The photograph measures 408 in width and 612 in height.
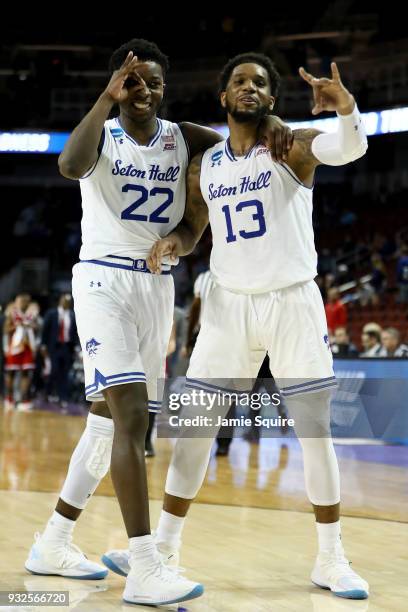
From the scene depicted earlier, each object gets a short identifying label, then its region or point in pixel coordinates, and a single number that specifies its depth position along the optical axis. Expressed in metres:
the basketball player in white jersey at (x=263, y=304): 3.71
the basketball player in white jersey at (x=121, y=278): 3.59
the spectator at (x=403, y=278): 15.10
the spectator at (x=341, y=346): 9.94
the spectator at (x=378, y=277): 16.67
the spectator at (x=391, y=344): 10.23
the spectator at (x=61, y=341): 14.43
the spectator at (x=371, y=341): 10.79
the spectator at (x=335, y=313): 13.09
